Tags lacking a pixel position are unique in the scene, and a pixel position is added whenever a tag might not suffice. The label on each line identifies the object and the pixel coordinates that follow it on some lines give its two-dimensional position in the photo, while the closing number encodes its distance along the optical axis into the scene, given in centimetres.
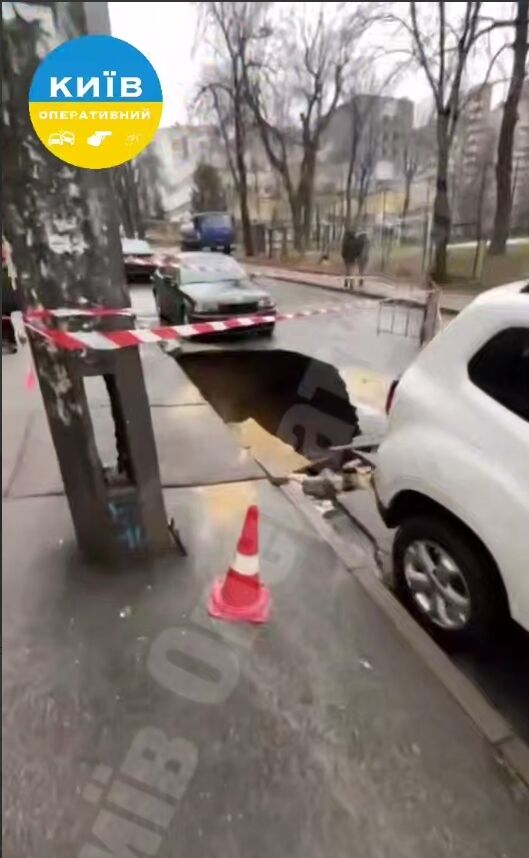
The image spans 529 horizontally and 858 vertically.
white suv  207
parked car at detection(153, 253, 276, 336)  758
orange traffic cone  242
